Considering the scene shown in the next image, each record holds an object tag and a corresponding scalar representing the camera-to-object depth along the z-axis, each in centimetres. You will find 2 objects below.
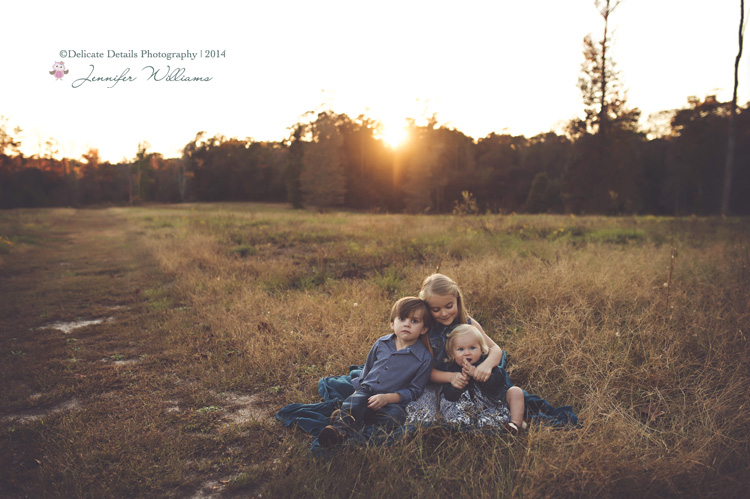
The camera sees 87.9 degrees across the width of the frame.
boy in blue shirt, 269
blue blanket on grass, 258
